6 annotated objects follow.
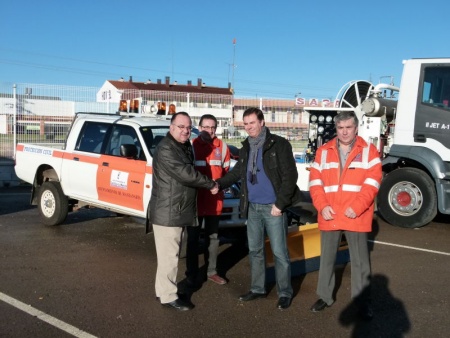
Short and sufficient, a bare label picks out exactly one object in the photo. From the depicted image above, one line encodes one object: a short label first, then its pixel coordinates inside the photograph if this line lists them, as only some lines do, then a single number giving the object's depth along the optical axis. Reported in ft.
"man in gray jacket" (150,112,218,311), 16.26
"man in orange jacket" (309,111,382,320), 15.40
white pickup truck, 23.61
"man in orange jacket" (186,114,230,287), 19.27
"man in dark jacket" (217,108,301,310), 16.42
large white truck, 28.30
